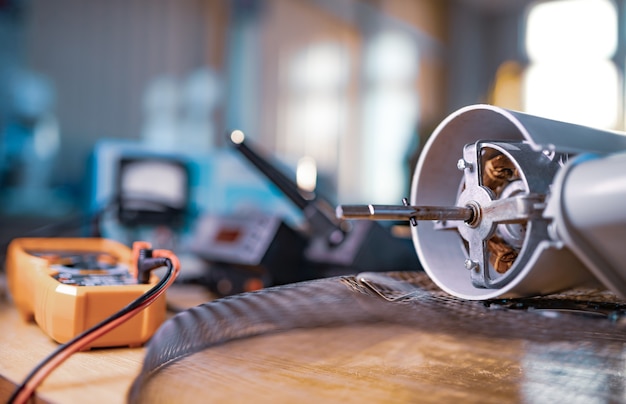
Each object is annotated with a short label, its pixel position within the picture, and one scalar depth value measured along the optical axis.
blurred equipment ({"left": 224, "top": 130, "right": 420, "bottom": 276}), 0.55
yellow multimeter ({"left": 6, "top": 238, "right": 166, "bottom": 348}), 0.37
